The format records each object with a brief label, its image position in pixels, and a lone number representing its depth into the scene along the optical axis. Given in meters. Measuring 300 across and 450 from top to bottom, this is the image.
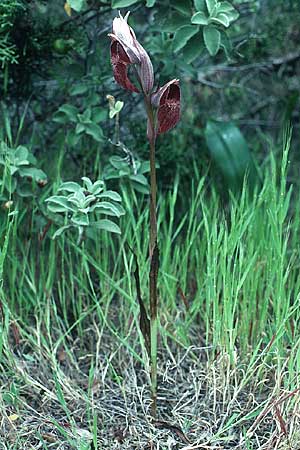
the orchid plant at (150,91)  0.78
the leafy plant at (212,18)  0.97
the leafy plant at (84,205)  0.93
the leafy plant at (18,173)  0.97
